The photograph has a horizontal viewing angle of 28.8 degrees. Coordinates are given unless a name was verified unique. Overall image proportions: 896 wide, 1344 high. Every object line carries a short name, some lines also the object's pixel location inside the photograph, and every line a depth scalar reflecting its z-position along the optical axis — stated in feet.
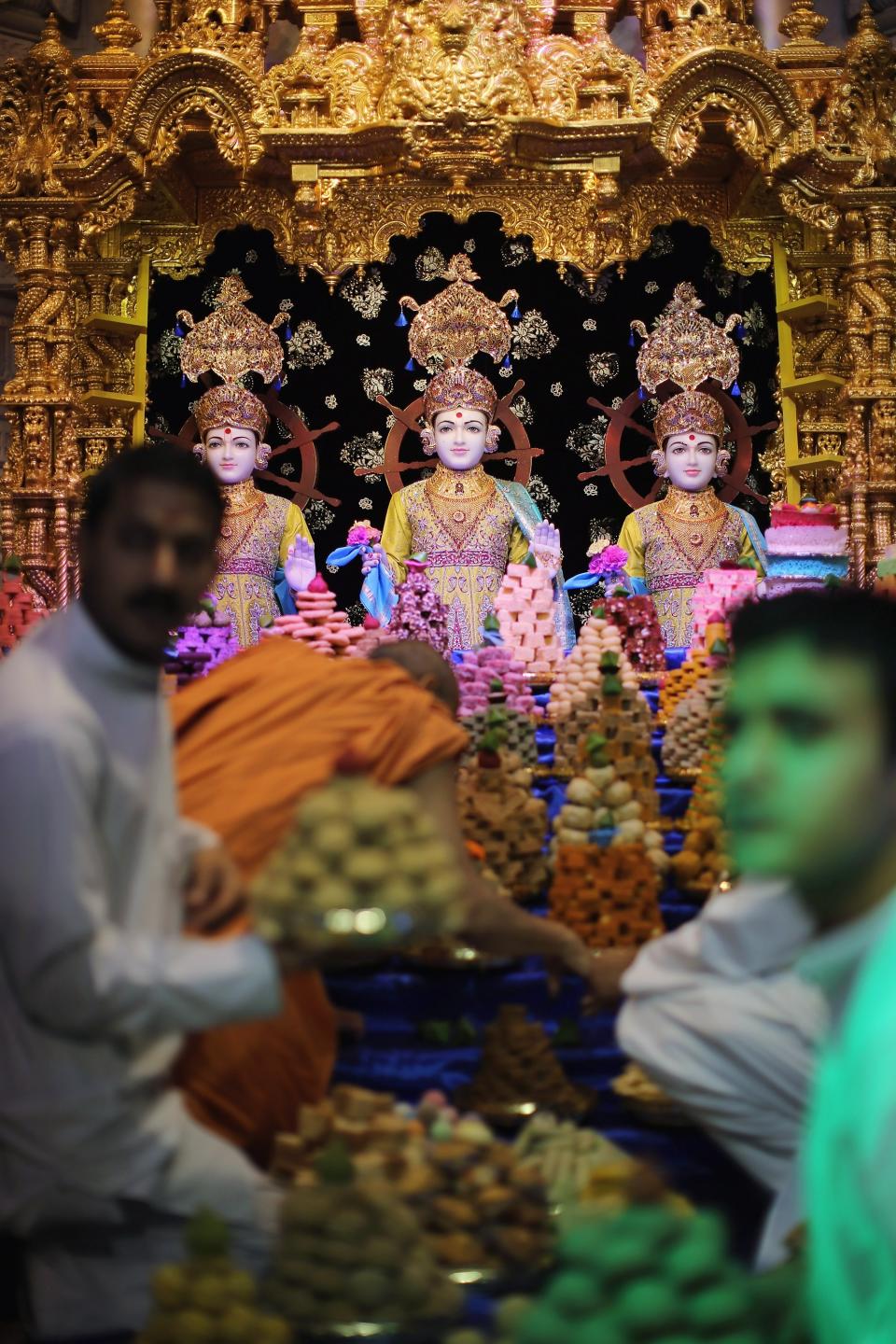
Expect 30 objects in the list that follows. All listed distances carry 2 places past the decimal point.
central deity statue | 24.35
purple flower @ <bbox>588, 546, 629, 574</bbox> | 24.32
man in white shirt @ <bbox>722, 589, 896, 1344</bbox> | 4.99
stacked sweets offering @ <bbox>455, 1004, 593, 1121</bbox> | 10.23
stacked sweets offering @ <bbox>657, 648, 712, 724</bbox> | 18.31
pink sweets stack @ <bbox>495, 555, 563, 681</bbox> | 20.30
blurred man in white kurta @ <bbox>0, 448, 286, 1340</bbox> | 6.10
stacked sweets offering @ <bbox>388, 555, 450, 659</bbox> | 20.75
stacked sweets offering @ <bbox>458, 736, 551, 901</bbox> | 14.08
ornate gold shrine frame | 24.32
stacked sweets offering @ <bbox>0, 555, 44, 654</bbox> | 19.60
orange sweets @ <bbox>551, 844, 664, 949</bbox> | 12.73
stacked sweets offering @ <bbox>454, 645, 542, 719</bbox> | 18.16
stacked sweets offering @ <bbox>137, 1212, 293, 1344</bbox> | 6.18
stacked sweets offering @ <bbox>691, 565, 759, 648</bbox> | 20.81
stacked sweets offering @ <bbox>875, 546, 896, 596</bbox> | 18.33
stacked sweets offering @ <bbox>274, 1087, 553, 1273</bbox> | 6.59
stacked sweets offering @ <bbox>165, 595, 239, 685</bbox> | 19.79
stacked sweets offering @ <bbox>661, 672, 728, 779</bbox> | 16.83
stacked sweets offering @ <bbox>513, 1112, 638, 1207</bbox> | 6.45
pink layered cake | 19.51
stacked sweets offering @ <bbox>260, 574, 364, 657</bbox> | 18.80
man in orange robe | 6.60
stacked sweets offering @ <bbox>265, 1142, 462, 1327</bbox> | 6.24
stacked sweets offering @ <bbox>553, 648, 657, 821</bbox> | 15.55
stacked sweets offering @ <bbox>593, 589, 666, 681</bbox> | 20.15
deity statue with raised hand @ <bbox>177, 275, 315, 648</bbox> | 24.39
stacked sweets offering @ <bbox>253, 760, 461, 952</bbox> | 5.79
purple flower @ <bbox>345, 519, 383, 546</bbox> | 23.43
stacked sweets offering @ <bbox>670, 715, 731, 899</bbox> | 14.14
